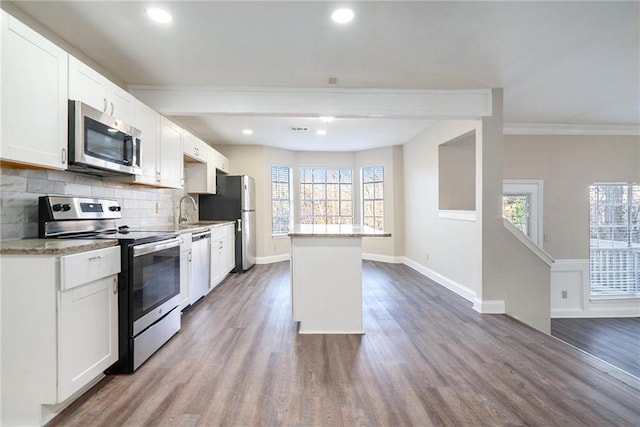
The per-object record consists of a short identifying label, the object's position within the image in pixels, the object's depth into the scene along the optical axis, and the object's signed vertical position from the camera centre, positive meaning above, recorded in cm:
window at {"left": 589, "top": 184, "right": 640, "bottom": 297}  504 -47
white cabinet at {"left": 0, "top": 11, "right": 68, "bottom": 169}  158 +66
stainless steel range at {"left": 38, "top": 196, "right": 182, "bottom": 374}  206 -44
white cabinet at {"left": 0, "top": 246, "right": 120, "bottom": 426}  157 -65
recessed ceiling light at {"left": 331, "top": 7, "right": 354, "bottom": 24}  203 +137
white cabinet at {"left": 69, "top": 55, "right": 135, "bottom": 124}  204 +93
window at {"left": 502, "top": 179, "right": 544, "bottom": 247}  496 +14
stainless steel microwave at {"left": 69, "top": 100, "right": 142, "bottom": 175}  200 +53
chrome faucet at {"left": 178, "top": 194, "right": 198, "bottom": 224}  444 -2
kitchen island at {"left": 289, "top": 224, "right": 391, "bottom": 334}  287 -67
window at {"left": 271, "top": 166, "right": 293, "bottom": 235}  667 +31
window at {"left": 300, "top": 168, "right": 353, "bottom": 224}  717 +41
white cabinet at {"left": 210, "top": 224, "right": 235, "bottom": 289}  419 -61
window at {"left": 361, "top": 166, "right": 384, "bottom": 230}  680 +38
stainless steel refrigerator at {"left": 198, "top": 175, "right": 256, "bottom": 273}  528 +14
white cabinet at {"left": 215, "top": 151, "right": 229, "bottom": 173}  523 +93
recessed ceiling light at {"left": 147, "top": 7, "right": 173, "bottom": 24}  204 +139
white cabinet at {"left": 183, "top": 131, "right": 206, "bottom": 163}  390 +91
